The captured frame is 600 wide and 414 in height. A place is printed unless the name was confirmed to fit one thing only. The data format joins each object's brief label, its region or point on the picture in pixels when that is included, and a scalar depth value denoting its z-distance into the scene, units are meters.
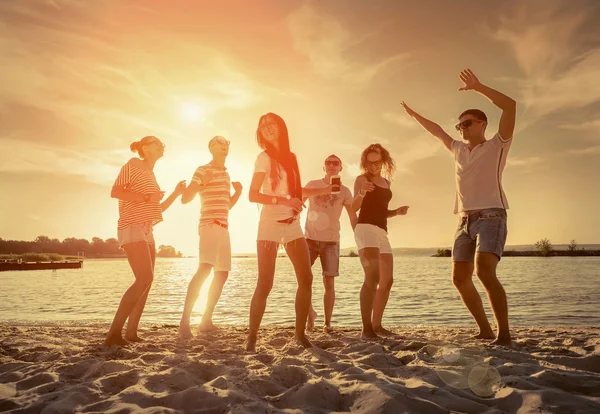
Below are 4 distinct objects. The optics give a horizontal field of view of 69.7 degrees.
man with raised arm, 4.79
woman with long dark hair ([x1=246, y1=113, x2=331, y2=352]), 4.54
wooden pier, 43.77
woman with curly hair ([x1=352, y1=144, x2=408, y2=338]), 5.55
